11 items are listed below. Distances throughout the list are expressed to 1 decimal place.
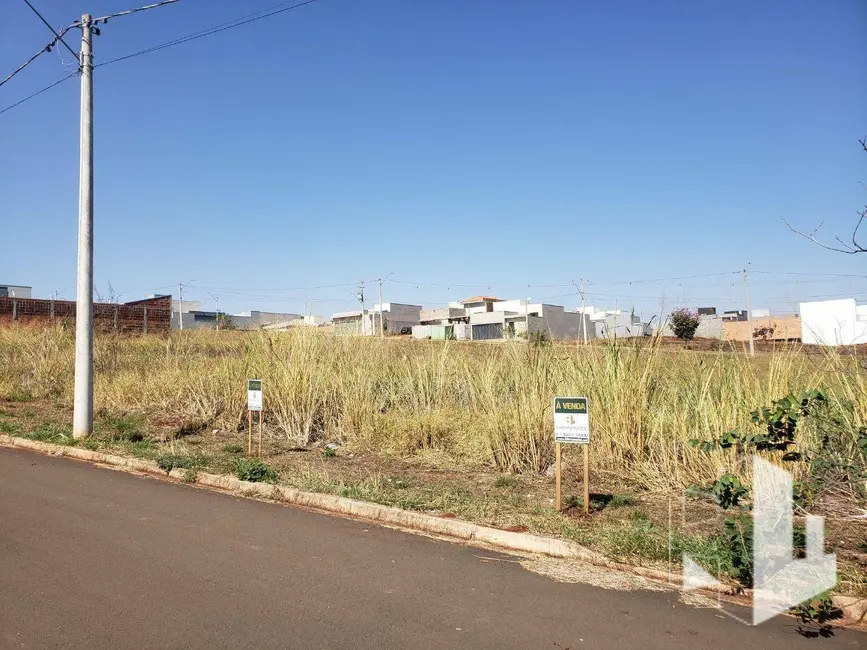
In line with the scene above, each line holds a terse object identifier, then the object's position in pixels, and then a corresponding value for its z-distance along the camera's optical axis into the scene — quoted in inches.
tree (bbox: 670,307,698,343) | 1375.4
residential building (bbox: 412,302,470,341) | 3184.3
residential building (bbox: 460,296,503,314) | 3778.5
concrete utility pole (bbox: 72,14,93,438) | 451.5
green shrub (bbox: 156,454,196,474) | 365.1
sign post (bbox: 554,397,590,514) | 267.6
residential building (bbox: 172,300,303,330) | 3158.5
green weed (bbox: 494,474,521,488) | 327.6
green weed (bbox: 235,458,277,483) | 332.5
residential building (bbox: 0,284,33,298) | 2831.0
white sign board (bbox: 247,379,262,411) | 400.5
